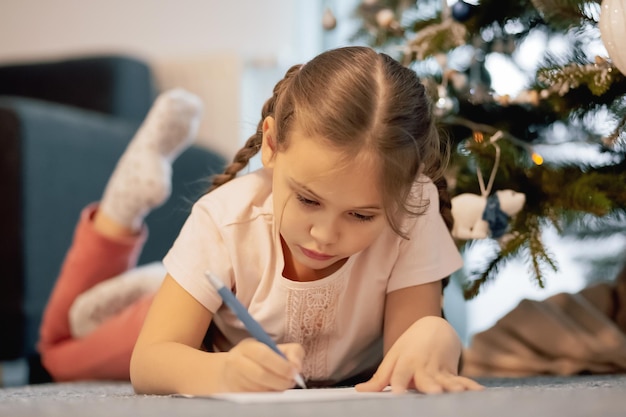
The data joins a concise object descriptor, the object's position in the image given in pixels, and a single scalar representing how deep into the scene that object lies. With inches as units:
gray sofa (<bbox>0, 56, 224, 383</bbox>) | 58.2
